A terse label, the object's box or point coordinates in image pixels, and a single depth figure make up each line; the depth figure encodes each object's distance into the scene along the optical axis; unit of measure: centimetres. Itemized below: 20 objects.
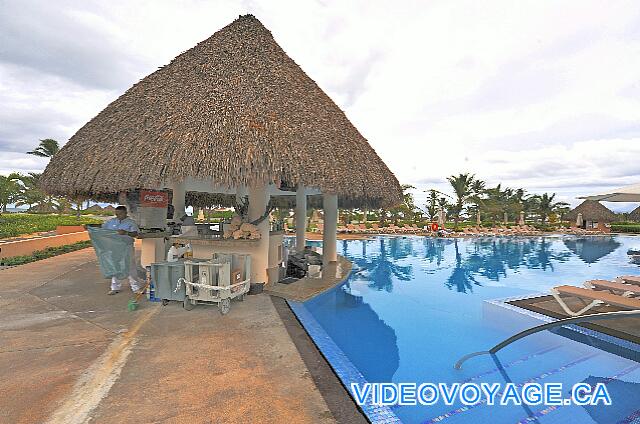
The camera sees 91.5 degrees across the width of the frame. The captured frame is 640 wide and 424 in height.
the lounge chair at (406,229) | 2922
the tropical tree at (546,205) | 4281
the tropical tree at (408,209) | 4011
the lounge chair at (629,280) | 700
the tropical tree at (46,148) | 2785
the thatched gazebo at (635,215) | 4178
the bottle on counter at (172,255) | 689
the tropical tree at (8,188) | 3064
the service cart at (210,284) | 548
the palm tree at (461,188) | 3600
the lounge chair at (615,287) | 603
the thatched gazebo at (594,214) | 3869
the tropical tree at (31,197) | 3278
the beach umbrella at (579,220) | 3578
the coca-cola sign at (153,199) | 868
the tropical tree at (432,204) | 4056
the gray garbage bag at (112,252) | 625
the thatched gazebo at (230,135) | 631
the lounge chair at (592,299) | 535
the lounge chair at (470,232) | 2844
